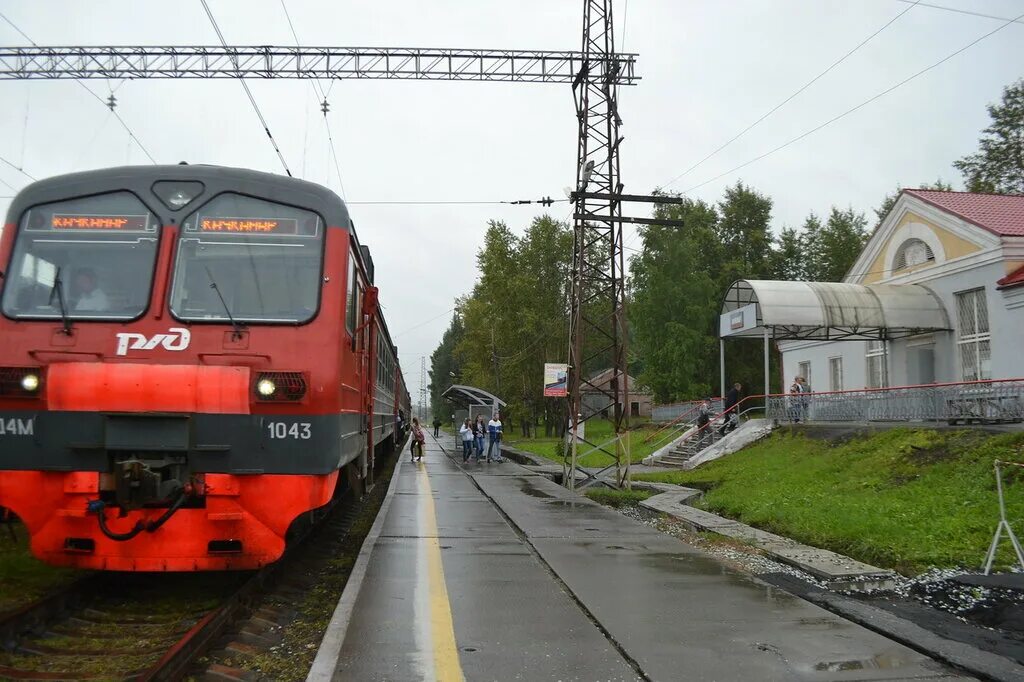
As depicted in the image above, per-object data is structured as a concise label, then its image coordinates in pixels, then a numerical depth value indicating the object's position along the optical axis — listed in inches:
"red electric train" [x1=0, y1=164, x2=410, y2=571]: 244.5
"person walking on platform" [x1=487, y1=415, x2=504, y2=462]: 1074.1
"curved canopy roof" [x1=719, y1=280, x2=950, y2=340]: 877.8
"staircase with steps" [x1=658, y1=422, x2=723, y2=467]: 954.7
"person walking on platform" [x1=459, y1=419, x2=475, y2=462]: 1119.0
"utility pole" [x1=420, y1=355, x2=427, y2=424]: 4439.7
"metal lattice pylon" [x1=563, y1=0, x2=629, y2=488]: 656.4
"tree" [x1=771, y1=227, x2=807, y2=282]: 2347.4
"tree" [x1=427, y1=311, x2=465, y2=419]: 4416.3
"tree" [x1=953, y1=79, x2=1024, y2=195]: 1715.1
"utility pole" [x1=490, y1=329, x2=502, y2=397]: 2069.4
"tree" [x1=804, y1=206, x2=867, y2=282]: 2290.8
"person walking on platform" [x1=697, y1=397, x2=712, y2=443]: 990.4
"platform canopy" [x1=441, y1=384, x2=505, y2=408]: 1328.7
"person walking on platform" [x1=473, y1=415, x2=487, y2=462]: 1121.4
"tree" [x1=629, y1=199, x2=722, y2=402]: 2116.1
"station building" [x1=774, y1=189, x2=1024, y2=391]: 784.3
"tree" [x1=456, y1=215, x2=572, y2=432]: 2167.8
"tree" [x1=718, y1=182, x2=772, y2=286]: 2325.3
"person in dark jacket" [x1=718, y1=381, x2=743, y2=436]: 951.6
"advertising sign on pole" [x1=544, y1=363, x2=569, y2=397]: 874.1
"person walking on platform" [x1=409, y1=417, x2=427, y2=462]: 1032.8
